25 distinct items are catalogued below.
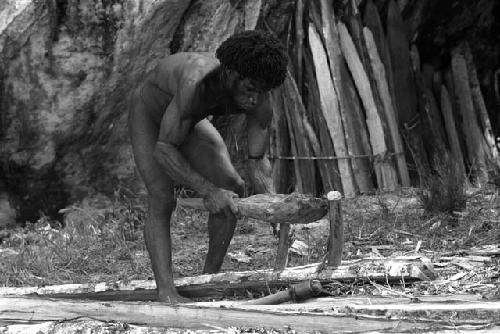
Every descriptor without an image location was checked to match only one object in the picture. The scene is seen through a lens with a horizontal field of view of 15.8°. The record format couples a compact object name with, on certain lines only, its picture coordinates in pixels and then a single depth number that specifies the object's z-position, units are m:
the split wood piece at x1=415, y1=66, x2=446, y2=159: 18.68
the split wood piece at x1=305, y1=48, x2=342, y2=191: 17.18
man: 9.65
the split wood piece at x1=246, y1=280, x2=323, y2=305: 9.14
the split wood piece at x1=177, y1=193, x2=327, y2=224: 9.61
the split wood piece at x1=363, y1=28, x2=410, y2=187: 17.63
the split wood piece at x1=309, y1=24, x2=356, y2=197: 17.17
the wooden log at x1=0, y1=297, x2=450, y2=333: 7.87
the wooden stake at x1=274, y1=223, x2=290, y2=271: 10.71
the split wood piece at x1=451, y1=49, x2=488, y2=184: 19.03
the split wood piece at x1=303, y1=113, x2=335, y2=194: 17.15
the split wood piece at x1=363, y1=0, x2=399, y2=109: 17.96
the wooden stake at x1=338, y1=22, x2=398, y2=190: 17.37
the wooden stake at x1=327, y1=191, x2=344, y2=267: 9.95
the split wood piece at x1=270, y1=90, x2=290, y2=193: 17.21
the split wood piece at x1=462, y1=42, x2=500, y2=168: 19.17
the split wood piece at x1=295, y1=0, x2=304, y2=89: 16.97
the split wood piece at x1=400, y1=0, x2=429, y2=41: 18.75
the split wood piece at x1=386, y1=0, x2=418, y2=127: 18.35
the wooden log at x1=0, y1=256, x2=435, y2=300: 9.67
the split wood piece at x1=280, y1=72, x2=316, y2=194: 17.19
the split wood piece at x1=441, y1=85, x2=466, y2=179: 18.84
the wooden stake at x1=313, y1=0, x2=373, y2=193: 17.25
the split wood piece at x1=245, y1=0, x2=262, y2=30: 15.85
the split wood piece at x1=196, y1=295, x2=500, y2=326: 7.92
